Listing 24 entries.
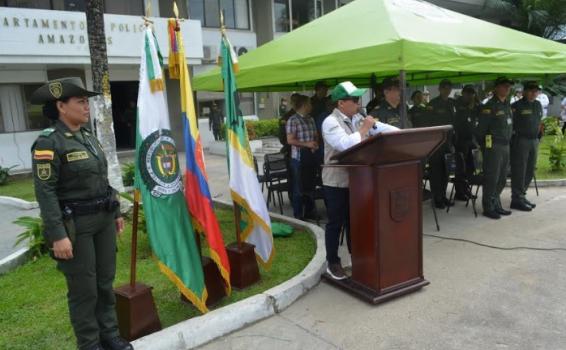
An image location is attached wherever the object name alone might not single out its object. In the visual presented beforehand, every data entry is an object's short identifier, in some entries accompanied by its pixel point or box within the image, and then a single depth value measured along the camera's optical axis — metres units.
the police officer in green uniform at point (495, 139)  6.10
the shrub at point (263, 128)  16.19
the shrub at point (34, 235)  5.43
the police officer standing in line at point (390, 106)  4.84
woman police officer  2.62
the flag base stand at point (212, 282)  3.80
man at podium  3.82
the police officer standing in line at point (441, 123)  6.86
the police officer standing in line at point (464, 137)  7.07
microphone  4.14
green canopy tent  4.39
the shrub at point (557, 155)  8.88
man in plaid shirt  6.10
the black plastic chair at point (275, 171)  7.13
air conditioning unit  16.90
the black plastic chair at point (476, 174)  6.54
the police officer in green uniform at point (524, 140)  6.45
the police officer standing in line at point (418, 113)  7.49
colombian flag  3.55
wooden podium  3.58
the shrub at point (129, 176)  9.31
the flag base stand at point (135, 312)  3.16
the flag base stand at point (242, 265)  4.11
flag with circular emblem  3.31
